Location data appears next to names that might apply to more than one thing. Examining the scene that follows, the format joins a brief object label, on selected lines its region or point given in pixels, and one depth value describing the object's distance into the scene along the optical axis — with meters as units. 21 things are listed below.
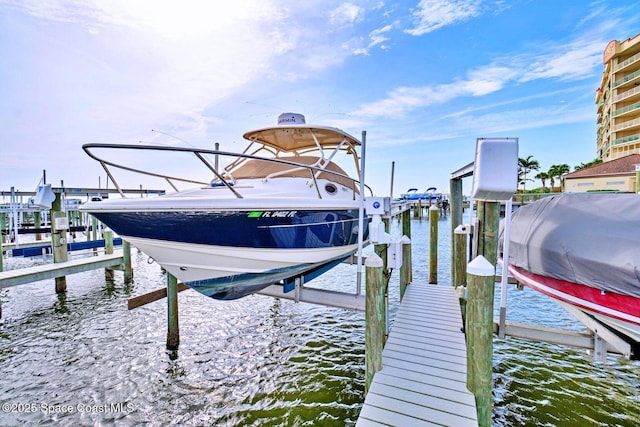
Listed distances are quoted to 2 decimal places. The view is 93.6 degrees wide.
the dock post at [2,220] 17.44
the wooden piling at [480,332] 2.90
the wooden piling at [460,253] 5.16
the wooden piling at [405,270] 5.96
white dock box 3.18
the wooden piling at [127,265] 9.59
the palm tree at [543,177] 52.28
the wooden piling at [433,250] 7.27
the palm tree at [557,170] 48.44
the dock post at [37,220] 18.17
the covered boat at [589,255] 2.49
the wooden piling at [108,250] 9.77
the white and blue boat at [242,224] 3.38
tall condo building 30.05
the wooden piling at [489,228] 3.75
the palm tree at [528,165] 56.88
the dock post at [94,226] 13.68
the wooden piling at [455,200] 6.12
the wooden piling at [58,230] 8.03
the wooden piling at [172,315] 5.32
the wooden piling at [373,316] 3.47
